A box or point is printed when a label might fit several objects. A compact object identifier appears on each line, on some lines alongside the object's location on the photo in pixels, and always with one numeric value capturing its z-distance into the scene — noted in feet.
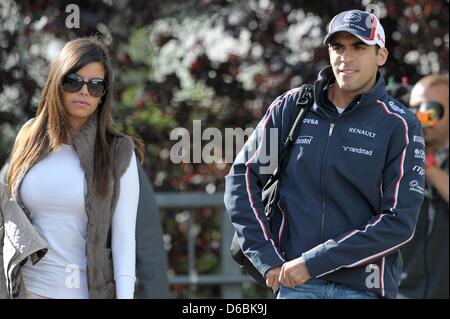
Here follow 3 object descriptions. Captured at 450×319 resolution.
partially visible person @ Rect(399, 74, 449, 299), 40.29
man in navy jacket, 25.45
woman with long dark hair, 28.55
